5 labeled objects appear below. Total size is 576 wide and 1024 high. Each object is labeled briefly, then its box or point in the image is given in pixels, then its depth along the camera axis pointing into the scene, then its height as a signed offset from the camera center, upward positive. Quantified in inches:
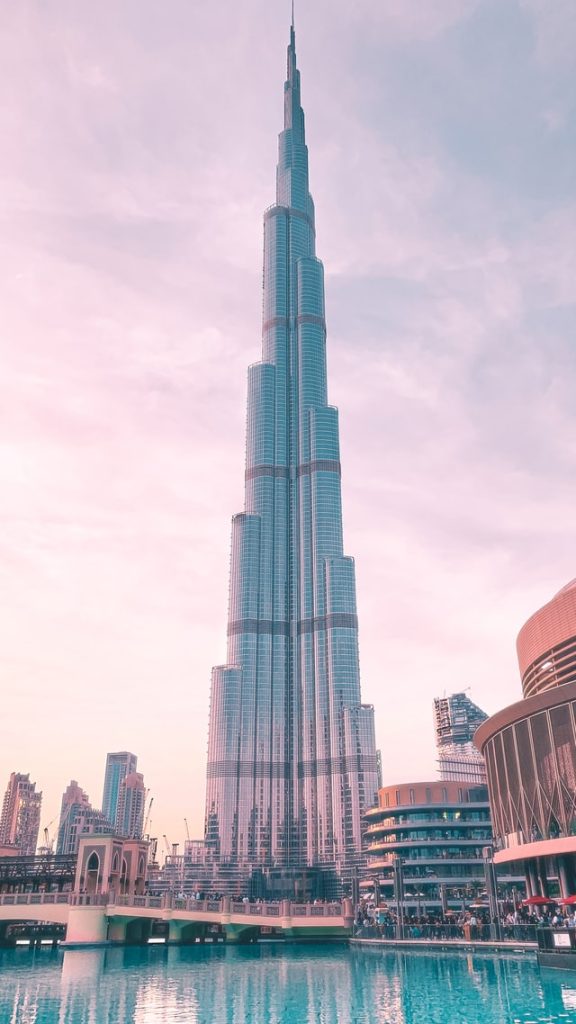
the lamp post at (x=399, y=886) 3342.0 +177.2
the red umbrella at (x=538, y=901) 2733.8 +79.2
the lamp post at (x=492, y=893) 2721.5 +116.0
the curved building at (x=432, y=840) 5974.4 +600.4
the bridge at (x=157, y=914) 3848.4 +70.3
